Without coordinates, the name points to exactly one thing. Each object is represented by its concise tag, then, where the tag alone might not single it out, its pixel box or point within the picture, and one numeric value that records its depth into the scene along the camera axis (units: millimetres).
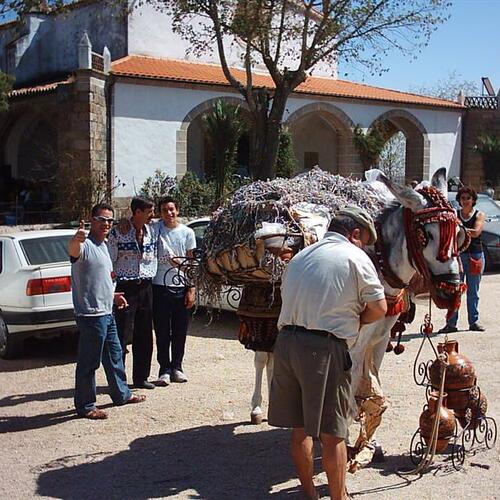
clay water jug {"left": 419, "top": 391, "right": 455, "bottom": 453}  4742
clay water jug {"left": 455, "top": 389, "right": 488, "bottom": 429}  5075
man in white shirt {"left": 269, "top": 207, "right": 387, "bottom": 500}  3840
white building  20453
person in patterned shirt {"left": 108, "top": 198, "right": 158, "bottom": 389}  6766
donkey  4449
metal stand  4879
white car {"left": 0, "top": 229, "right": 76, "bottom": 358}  7910
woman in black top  9485
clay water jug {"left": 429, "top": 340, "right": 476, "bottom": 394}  4957
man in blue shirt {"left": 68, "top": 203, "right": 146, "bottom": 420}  5961
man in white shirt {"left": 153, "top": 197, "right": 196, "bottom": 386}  7043
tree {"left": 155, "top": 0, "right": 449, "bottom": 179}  17062
